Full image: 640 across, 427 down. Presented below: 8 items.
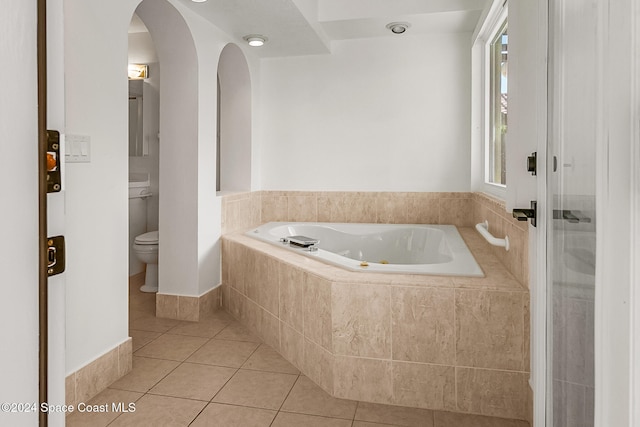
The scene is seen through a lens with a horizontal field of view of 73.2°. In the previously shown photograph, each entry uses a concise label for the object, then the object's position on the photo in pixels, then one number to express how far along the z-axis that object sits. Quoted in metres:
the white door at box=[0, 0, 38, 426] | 0.48
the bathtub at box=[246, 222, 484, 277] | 3.07
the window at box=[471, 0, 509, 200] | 2.87
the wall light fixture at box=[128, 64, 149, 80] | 4.39
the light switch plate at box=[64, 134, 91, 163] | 1.79
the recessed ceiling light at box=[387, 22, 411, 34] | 3.34
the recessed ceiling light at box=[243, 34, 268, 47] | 3.25
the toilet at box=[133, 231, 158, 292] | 3.40
